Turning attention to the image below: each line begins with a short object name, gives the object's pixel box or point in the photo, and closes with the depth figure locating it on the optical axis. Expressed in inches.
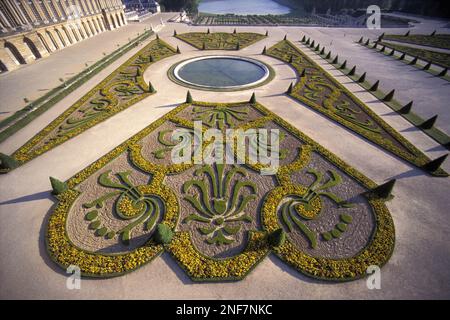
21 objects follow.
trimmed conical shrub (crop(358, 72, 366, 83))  1185.6
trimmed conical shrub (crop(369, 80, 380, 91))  1096.8
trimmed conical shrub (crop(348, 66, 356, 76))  1285.7
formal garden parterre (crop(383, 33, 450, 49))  1887.7
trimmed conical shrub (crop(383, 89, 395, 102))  995.3
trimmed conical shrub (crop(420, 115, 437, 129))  810.8
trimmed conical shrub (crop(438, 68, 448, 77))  1257.4
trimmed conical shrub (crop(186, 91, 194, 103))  967.4
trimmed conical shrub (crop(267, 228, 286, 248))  450.3
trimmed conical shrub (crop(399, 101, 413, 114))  909.0
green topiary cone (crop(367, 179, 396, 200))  543.8
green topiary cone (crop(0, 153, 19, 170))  626.0
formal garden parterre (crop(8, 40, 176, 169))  742.8
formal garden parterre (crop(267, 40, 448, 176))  734.5
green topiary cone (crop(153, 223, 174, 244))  453.4
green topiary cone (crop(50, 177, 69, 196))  552.7
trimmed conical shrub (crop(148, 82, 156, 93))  1066.4
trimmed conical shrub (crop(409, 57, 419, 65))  1456.7
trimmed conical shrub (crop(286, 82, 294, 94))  1066.6
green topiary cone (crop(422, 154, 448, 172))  622.0
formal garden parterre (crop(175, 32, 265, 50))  1817.2
